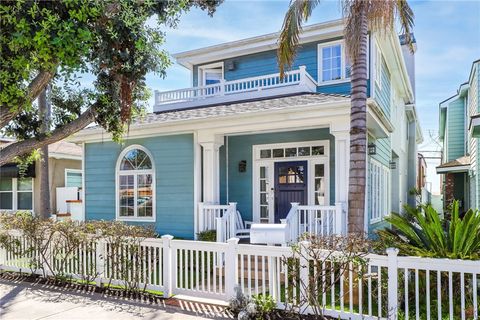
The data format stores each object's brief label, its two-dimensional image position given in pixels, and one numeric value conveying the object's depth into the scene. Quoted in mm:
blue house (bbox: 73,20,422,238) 9219
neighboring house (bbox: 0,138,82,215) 16812
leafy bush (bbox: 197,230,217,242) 9242
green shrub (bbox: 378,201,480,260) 5508
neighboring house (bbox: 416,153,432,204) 24753
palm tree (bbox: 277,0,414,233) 6617
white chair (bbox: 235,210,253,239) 9448
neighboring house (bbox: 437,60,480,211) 14094
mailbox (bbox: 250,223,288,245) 7598
